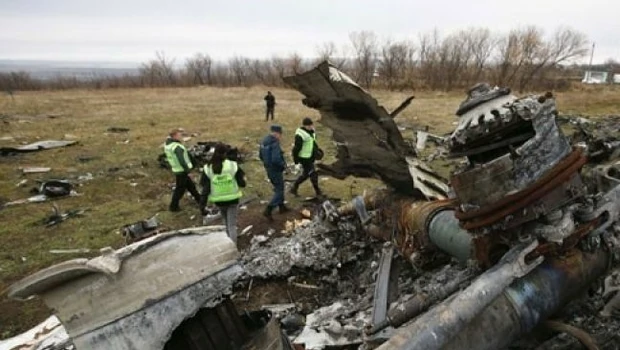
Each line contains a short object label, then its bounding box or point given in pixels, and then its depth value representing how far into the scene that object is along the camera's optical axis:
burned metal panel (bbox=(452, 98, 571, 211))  2.25
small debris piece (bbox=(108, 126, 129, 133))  19.46
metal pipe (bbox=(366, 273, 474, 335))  2.39
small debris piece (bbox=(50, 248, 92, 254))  7.54
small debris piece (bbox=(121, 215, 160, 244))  6.72
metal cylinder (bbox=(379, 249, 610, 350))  2.12
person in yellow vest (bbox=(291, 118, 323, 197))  8.91
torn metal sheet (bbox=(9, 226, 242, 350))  2.32
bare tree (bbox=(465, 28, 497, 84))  40.43
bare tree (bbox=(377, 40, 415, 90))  40.19
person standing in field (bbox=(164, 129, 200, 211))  8.71
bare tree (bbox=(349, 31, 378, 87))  41.56
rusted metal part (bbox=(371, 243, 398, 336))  3.32
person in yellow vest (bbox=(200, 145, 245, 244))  6.74
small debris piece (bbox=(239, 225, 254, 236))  7.73
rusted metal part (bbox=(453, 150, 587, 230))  2.24
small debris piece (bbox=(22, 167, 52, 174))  12.69
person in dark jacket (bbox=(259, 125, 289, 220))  8.30
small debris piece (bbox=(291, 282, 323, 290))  5.29
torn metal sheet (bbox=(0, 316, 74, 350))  4.12
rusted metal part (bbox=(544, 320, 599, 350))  2.24
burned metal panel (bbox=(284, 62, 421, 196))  3.05
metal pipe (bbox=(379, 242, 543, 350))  1.83
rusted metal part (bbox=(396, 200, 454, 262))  3.30
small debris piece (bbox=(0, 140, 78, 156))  14.79
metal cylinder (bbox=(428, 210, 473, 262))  2.94
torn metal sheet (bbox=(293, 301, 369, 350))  3.55
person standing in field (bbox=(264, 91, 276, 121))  20.76
